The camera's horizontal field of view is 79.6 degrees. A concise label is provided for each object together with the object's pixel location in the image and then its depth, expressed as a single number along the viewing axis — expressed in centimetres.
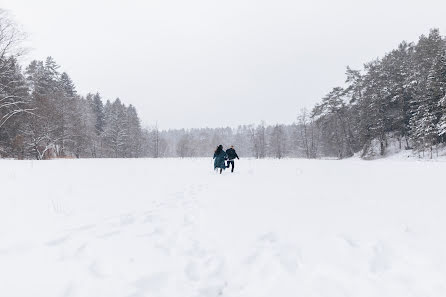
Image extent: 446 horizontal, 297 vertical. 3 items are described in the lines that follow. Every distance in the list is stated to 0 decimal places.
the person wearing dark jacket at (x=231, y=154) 1602
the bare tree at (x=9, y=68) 2182
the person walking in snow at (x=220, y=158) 1551
